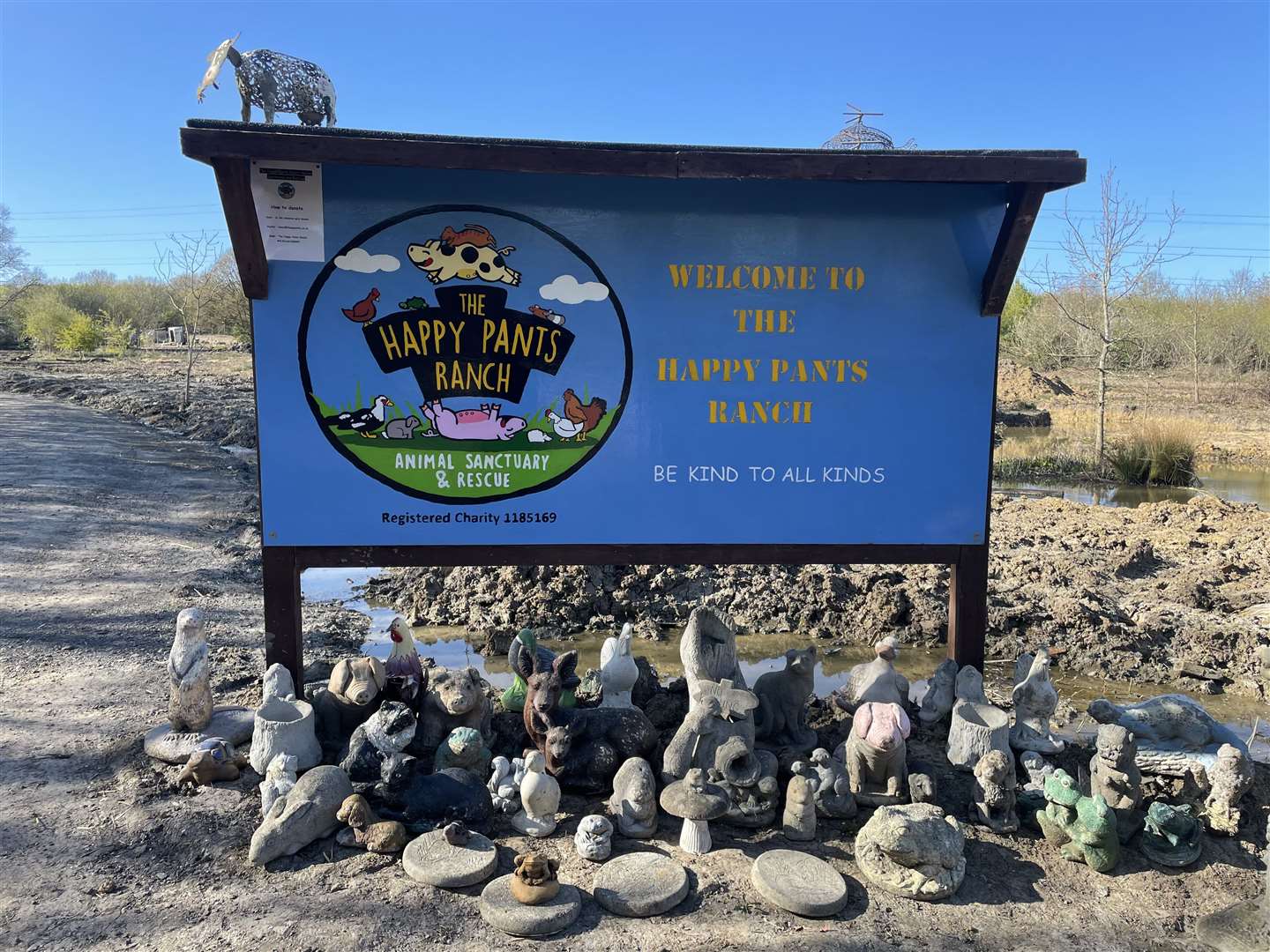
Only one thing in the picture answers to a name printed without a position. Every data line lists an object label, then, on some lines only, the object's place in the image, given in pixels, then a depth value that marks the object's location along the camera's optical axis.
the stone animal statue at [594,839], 3.84
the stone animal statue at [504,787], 4.13
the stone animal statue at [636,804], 4.00
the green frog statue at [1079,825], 3.80
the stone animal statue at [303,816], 3.78
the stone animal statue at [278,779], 4.09
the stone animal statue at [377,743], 4.16
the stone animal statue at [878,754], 4.17
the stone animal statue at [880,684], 4.69
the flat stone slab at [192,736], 4.61
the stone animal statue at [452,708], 4.43
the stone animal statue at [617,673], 4.78
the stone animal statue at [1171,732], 4.46
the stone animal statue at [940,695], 5.02
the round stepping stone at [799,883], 3.49
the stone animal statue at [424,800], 3.99
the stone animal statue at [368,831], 3.84
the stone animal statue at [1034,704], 4.78
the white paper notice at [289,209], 4.59
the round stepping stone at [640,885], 3.50
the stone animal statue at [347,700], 4.59
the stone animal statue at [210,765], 4.41
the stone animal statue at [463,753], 4.21
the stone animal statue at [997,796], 4.11
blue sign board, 4.78
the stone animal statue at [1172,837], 3.84
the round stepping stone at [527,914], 3.35
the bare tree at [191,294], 25.92
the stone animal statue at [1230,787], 4.04
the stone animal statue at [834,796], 4.14
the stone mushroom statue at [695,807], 3.87
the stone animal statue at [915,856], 3.63
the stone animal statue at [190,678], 4.59
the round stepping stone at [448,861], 3.62
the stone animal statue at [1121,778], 3.96
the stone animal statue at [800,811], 4.01
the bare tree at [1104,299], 17.36
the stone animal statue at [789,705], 4.66
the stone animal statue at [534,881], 3.46
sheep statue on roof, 5.34
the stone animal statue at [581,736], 4.26
